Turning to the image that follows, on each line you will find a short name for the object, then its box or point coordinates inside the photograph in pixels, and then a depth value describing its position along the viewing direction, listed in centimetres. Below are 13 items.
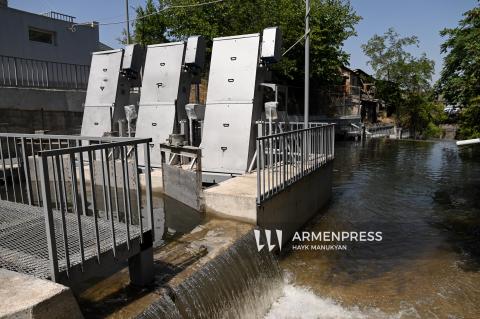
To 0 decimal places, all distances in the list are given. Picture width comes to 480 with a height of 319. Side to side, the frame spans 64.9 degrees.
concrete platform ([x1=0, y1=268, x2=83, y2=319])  257
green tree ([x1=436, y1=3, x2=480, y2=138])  1296
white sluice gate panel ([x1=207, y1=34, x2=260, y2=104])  915
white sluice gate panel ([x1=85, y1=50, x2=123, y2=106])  1176
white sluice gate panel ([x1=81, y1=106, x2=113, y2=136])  1176
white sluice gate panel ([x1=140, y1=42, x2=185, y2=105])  1043
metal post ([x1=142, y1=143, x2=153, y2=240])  390
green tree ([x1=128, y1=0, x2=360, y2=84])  2273
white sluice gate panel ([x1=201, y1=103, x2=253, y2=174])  902
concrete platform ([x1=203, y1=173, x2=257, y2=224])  626
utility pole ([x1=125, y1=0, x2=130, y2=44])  1798
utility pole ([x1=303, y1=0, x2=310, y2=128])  976
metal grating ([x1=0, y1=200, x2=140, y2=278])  329
